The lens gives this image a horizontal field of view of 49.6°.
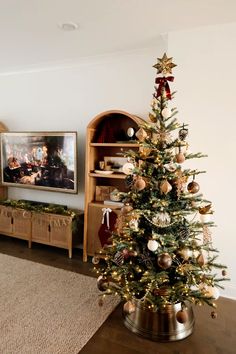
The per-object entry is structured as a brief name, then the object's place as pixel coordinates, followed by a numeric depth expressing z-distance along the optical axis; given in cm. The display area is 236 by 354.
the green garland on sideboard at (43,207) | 348
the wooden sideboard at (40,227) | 348
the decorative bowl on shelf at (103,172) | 321
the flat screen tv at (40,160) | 353
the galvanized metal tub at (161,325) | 197
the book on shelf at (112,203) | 318
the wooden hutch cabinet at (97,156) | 323
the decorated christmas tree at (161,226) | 188
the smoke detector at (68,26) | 250
